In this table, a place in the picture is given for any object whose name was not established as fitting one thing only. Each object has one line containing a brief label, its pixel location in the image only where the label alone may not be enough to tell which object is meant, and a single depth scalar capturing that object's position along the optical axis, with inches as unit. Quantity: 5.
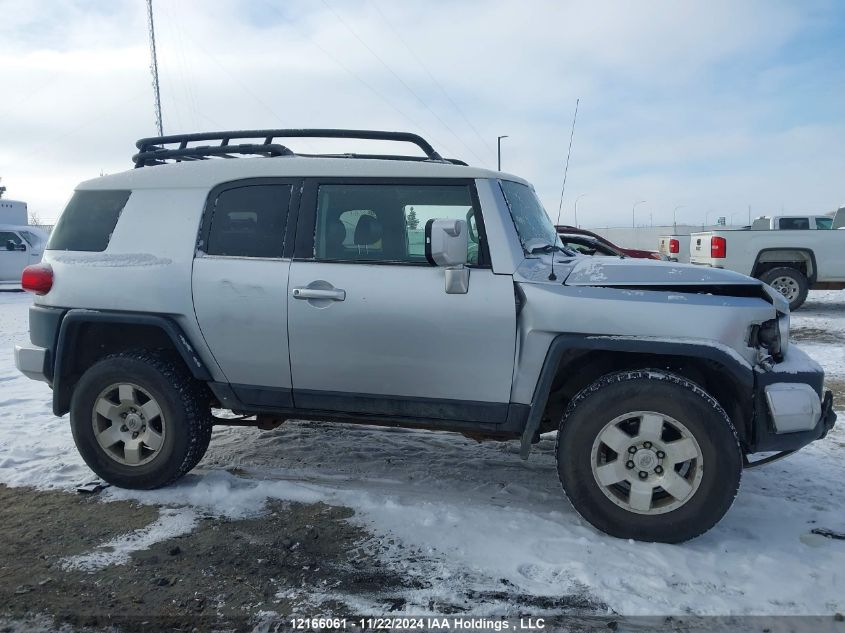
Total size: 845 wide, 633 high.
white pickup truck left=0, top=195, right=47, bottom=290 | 692.1
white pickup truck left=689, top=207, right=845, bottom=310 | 458.9
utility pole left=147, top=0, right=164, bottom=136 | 803.4
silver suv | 126.3
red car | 432.4
